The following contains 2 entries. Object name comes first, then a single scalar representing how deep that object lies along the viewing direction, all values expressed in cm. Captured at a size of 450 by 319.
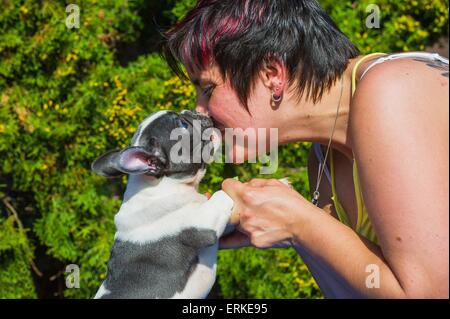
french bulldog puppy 251
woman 181
